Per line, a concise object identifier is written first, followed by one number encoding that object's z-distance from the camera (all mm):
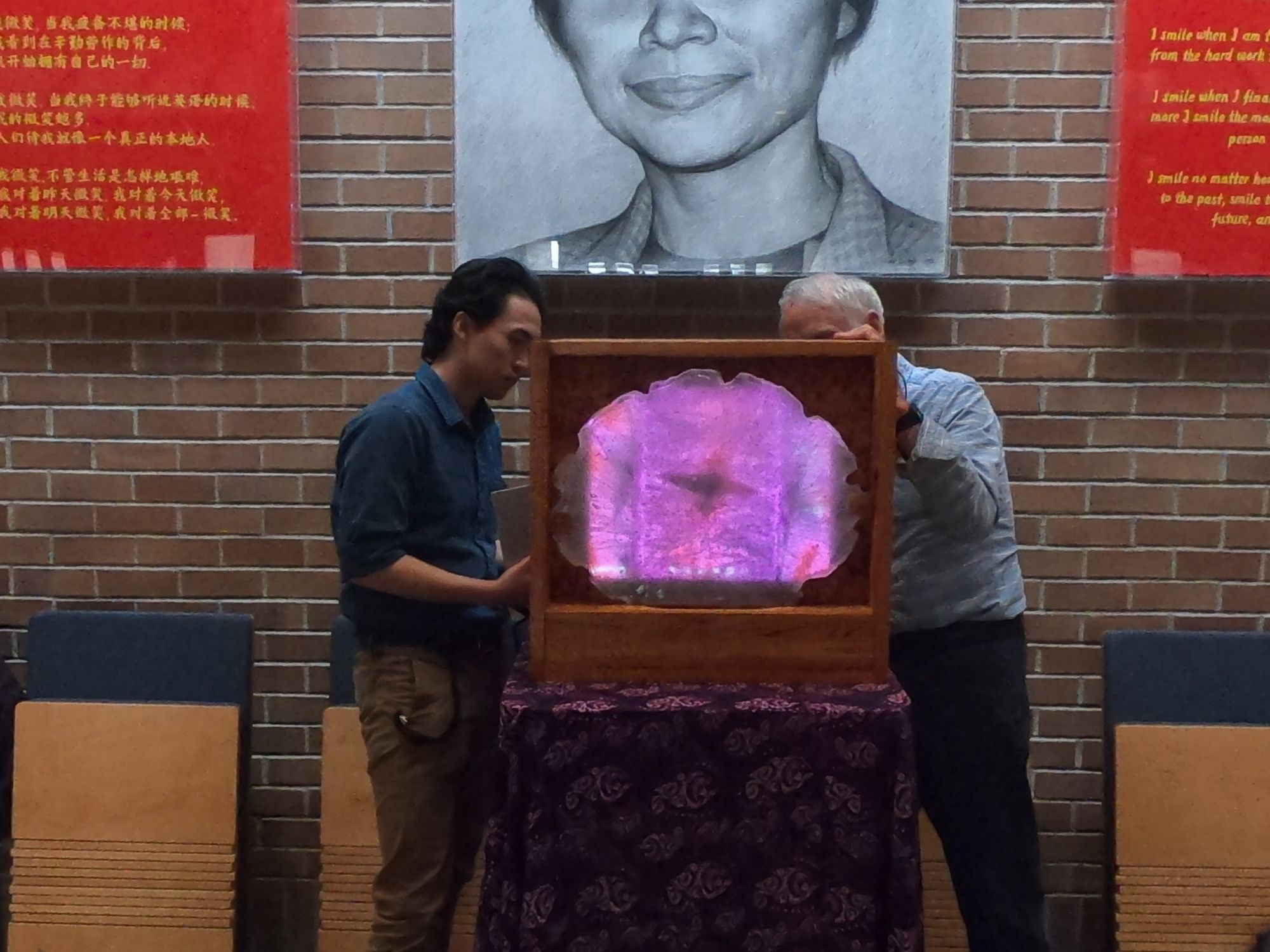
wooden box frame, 1642
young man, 1911
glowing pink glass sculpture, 1659
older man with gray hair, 2031
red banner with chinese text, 2559
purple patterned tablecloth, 1645
